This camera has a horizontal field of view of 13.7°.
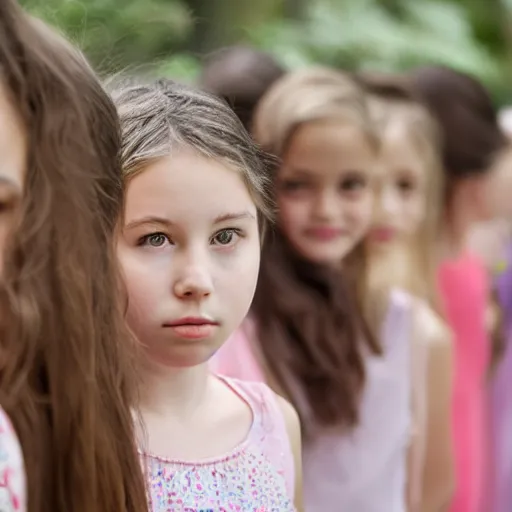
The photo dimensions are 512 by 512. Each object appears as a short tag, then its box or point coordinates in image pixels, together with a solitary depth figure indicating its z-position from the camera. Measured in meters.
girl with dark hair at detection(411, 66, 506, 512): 2.95
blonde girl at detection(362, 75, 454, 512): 2.44
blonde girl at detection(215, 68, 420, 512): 2.12
